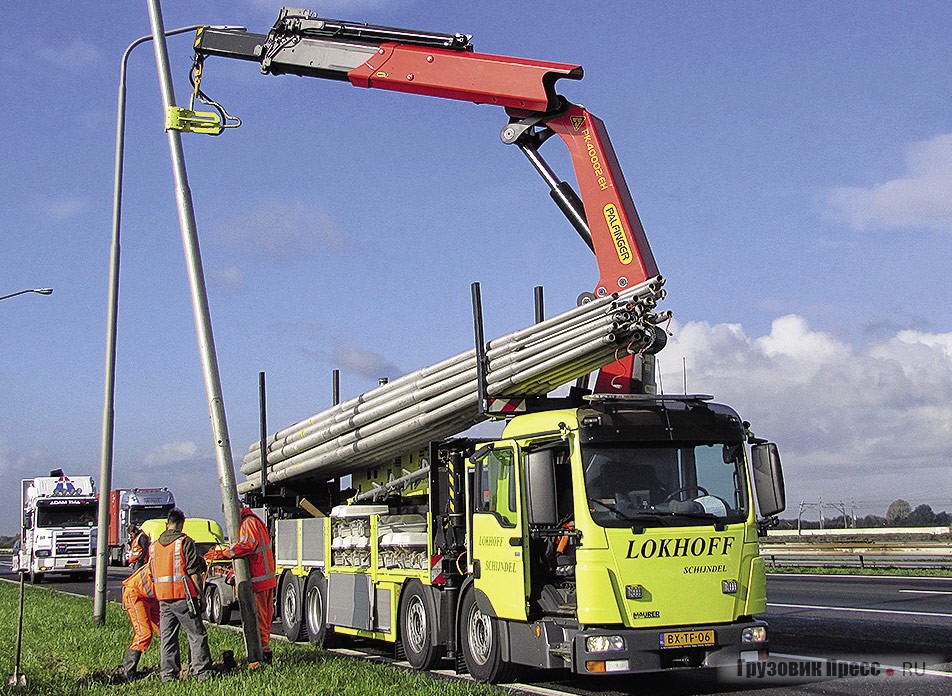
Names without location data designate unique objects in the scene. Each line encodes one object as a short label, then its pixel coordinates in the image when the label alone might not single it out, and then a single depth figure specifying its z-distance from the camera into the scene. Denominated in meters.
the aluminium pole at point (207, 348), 11.98
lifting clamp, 13.02
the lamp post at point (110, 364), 20.44
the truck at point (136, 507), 41.16
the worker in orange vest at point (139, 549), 13.70
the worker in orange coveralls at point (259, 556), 12.22
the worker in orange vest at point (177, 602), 11.86
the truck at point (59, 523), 36.81
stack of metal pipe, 11.70
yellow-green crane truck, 10.39
